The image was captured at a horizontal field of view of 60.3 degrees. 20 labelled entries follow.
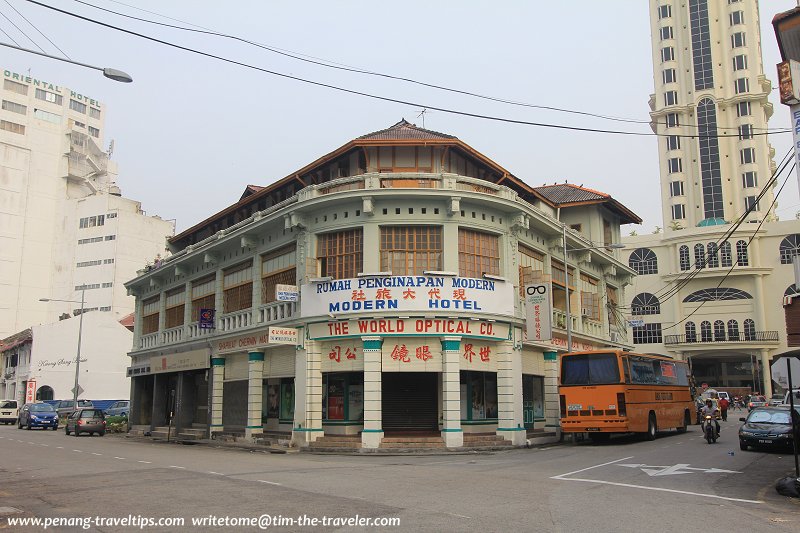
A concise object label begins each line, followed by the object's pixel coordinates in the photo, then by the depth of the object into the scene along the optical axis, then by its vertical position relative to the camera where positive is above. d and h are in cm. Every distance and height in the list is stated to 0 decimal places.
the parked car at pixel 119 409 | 4949 -165
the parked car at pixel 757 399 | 5372 -108
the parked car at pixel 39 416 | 4594 -201
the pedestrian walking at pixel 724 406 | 4204 -137
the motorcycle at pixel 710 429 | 2565 -162
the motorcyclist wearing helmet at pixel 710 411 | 2627 -97
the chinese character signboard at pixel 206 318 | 3419 +334
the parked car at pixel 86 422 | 3897 -199
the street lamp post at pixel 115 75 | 1250 +562
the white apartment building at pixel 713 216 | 7175 +1951
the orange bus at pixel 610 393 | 2606 -28
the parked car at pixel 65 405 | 5366 -159
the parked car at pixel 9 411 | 5575 -199
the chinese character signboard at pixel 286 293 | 2743 +369
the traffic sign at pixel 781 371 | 1482 +31
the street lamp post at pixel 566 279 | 3216 +507
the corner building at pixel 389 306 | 2656 +322
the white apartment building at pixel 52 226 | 8919 +2106
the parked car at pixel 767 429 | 2178 -138
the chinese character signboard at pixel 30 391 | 6719 -49
